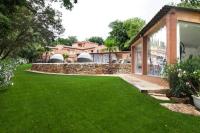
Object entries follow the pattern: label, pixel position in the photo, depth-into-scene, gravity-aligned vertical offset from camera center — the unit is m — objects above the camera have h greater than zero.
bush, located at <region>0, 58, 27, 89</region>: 6.40 -0.47
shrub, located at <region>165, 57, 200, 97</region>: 4.79 -0.50
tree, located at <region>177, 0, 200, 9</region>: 6.10 +2.83
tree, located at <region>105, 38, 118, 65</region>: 21.52 +3.38
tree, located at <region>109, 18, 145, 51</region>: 29.47 +7.89
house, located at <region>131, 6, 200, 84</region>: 5.67 +1.40
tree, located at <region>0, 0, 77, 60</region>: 10.76 +3.32
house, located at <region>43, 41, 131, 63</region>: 20.77 +3.76
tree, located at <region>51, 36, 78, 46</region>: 45.11 +8.73
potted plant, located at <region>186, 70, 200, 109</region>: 4.50 -0.79
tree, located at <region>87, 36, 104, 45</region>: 46.62 +9.02
